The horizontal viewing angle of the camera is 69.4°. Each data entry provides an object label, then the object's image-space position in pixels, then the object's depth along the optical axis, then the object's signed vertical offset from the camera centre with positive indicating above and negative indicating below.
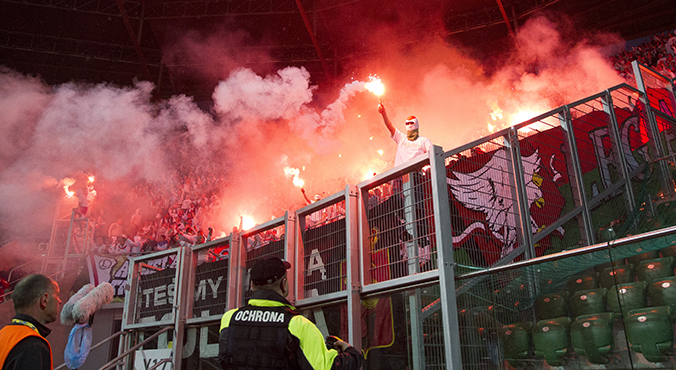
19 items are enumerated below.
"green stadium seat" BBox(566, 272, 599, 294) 3.77 +0.59
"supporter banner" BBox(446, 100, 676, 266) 3.88 +1.50
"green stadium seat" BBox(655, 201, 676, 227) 4.90 +1.48
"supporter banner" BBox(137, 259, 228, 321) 5.66 +0.96
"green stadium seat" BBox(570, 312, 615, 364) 3.15 +0.16
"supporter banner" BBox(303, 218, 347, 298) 4.40 +0.97
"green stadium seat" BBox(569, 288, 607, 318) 3.54 +0.41
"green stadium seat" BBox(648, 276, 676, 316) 3.13 +0.43
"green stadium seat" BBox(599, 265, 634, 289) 3.54 +0.61
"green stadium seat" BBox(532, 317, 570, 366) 3.28 +0.14
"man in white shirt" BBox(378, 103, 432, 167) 5.55 +2.43
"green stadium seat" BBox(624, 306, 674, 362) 2.88 +0.15
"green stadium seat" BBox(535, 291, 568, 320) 3.50 +0.40
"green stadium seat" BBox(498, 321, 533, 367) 3.35 +0.14
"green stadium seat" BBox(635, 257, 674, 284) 3.66 +0.66
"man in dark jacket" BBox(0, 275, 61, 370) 2.26 +0.23
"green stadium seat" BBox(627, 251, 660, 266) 3.73 +0.77
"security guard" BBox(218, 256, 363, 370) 2.51 +0.15
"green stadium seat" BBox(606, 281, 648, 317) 3.26 +0.42
